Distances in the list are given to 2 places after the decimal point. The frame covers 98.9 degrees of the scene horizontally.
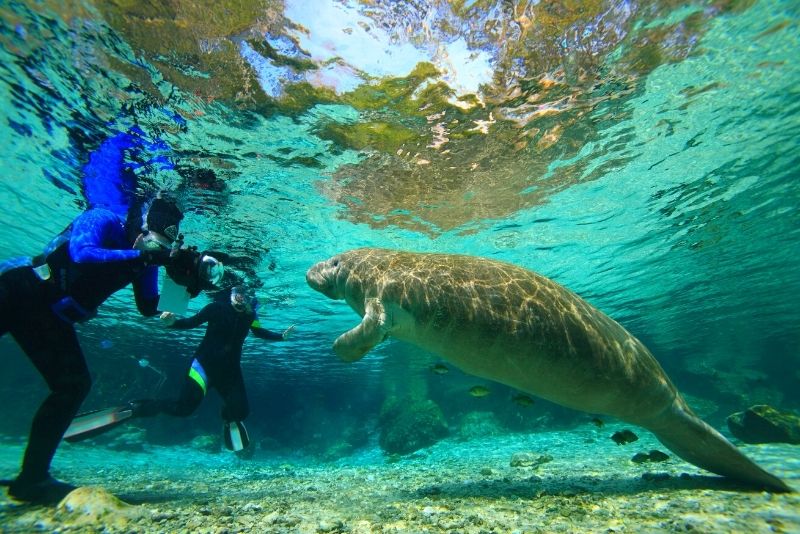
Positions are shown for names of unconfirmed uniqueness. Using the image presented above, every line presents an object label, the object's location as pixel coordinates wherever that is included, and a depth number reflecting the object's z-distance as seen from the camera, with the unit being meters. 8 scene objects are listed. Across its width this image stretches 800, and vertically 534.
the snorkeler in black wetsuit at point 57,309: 3.80
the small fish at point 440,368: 7.83
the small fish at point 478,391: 8.26
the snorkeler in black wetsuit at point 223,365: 6.90
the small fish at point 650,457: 5.88
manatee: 3.96
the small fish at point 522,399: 7.47
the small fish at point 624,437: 6.48
